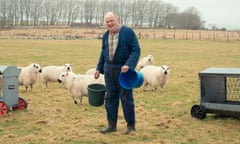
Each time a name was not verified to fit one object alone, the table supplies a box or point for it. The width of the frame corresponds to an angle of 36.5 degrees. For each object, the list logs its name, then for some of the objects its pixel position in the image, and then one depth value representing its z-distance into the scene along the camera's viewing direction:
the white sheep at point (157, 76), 14.96
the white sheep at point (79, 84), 12.02
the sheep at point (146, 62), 19.95
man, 7.65
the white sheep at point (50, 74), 16.38
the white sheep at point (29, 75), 14.82
